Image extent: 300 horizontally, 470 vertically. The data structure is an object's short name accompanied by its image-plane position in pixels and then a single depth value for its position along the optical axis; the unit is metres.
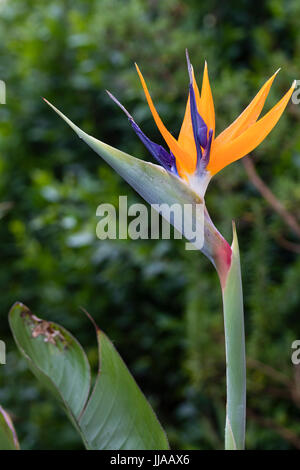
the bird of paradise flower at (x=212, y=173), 0.98
